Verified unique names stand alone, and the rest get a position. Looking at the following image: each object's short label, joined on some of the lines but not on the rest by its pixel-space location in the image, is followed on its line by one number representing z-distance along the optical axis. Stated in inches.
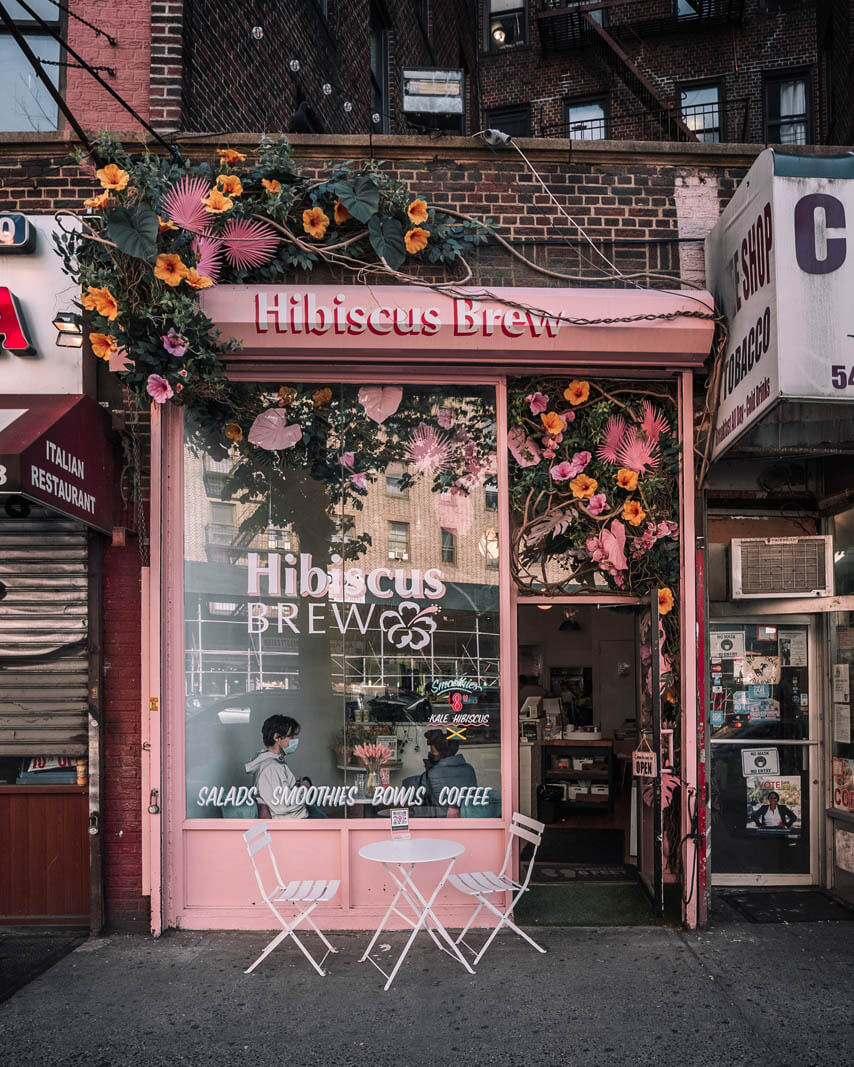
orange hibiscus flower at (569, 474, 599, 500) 262.4
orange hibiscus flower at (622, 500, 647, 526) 260.7
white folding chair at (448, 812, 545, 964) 223.9
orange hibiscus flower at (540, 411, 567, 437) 260.8
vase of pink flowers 256.8
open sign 256.1
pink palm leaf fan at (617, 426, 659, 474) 263.3
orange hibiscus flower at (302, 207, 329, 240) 249.8
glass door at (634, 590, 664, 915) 254.1
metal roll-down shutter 254.8
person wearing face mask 254.1
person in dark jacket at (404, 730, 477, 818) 256.2
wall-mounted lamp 245.0
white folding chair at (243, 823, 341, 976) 216.8
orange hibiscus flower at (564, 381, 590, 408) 261.3
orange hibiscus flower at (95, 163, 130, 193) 224.4
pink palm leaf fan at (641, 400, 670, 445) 263.6
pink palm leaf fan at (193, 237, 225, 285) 238.7
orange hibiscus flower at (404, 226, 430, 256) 249.4
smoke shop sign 203.6
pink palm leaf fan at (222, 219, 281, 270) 247.4
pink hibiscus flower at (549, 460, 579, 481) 262.4
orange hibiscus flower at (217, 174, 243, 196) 241.9
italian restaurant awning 206.2
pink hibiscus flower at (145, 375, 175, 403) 233.3
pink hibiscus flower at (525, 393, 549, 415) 260.8
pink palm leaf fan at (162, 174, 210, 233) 235.8
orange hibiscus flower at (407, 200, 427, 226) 246.5
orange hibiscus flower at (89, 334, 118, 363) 235.6
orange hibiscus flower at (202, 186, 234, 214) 237.0
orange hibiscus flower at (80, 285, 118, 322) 228.8
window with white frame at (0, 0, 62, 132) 279.9
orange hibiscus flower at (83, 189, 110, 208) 227.6
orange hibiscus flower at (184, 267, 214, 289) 229.9
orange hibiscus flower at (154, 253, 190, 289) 226.8
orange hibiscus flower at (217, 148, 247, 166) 246.4
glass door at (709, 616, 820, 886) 288.8
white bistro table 214.4
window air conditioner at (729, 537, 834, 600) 285.4
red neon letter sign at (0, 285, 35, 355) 246.7
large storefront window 256.1
